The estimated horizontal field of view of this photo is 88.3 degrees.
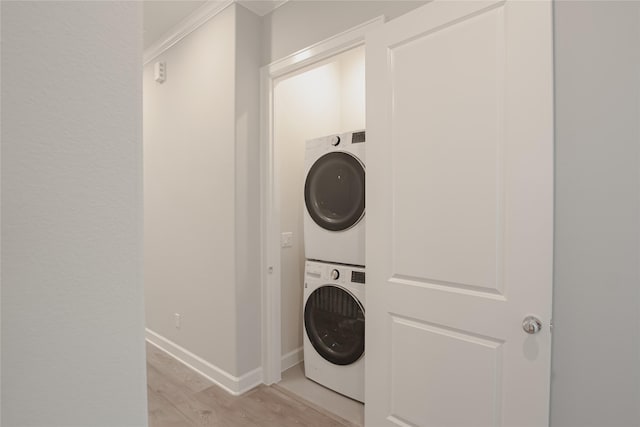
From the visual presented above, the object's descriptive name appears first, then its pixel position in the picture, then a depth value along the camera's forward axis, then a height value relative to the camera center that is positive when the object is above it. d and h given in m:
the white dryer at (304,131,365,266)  2.17 +0.06
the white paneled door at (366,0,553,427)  1.23 -0.03
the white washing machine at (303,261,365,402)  2.19 -0.84
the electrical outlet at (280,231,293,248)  2.70 -0.26
